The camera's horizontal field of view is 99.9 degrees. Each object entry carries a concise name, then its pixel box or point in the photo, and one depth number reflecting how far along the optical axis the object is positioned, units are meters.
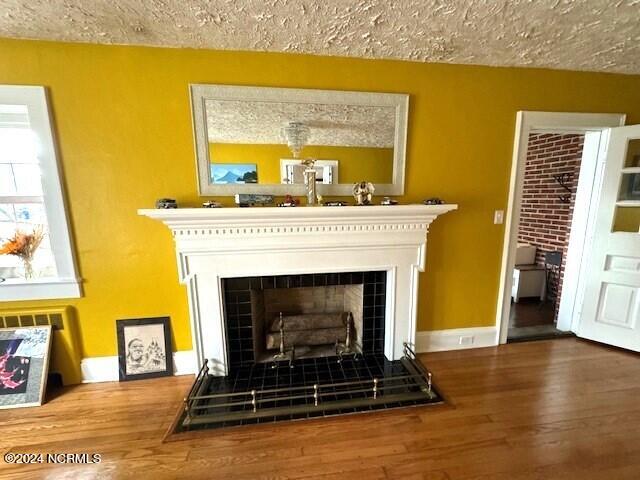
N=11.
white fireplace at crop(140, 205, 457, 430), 1.71
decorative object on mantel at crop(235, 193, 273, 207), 1.77
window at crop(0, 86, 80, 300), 1.66
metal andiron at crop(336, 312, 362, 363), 2.21
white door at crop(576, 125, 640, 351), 2.13
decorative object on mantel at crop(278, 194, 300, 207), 1.78
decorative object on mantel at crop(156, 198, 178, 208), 1.66
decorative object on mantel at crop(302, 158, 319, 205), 1.84
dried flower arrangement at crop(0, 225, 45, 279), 1.76
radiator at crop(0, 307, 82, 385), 1.79
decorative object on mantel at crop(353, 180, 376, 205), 1.88
